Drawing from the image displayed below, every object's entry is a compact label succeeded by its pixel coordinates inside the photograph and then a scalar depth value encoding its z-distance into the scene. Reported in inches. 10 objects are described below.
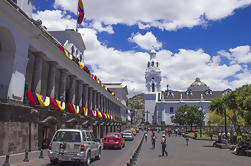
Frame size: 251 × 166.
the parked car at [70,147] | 424.2
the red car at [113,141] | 811.4
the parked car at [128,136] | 1304.1
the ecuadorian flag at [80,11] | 1117.1
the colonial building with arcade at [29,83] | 550.9
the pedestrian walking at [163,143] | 670.5
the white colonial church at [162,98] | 3868.1
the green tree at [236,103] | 852.6
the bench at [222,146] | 969.2
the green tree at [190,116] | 2522.4
